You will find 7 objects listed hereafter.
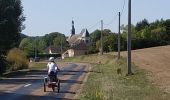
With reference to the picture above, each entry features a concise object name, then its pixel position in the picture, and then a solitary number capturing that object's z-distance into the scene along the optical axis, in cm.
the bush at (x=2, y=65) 5061
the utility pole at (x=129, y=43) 3700
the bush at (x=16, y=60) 6662
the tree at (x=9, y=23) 5006
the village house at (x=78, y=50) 17300
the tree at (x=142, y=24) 16752
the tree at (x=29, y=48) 16890
